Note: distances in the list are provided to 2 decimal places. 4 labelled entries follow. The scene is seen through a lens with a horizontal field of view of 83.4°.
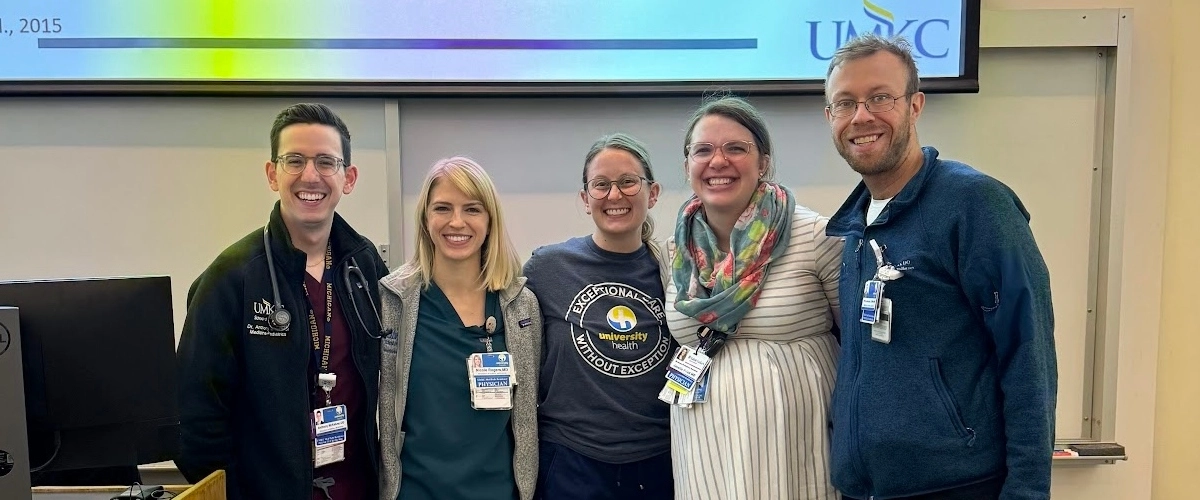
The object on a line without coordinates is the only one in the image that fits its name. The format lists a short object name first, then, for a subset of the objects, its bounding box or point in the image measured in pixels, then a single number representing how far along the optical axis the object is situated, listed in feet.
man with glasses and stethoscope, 5.03
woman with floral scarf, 5.22
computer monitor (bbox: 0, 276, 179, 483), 3.72
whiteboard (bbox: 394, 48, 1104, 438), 8.16
